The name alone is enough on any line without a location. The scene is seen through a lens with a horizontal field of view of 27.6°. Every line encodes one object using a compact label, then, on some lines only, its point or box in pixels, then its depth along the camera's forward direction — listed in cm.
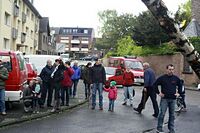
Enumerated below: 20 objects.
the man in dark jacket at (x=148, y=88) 1358
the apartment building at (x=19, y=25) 3397
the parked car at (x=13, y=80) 1255
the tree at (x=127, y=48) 4844
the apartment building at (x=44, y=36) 6162
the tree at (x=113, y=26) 7450
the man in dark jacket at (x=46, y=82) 1447
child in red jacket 1459
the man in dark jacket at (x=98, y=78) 1484
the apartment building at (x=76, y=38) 13138
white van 2352
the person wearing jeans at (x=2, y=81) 1188
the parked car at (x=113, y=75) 2635
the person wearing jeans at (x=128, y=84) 1623
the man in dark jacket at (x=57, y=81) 1350
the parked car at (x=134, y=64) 2903
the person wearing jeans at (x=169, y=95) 1027
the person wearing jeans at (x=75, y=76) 1844
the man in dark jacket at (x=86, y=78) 1696
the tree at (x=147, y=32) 4456
